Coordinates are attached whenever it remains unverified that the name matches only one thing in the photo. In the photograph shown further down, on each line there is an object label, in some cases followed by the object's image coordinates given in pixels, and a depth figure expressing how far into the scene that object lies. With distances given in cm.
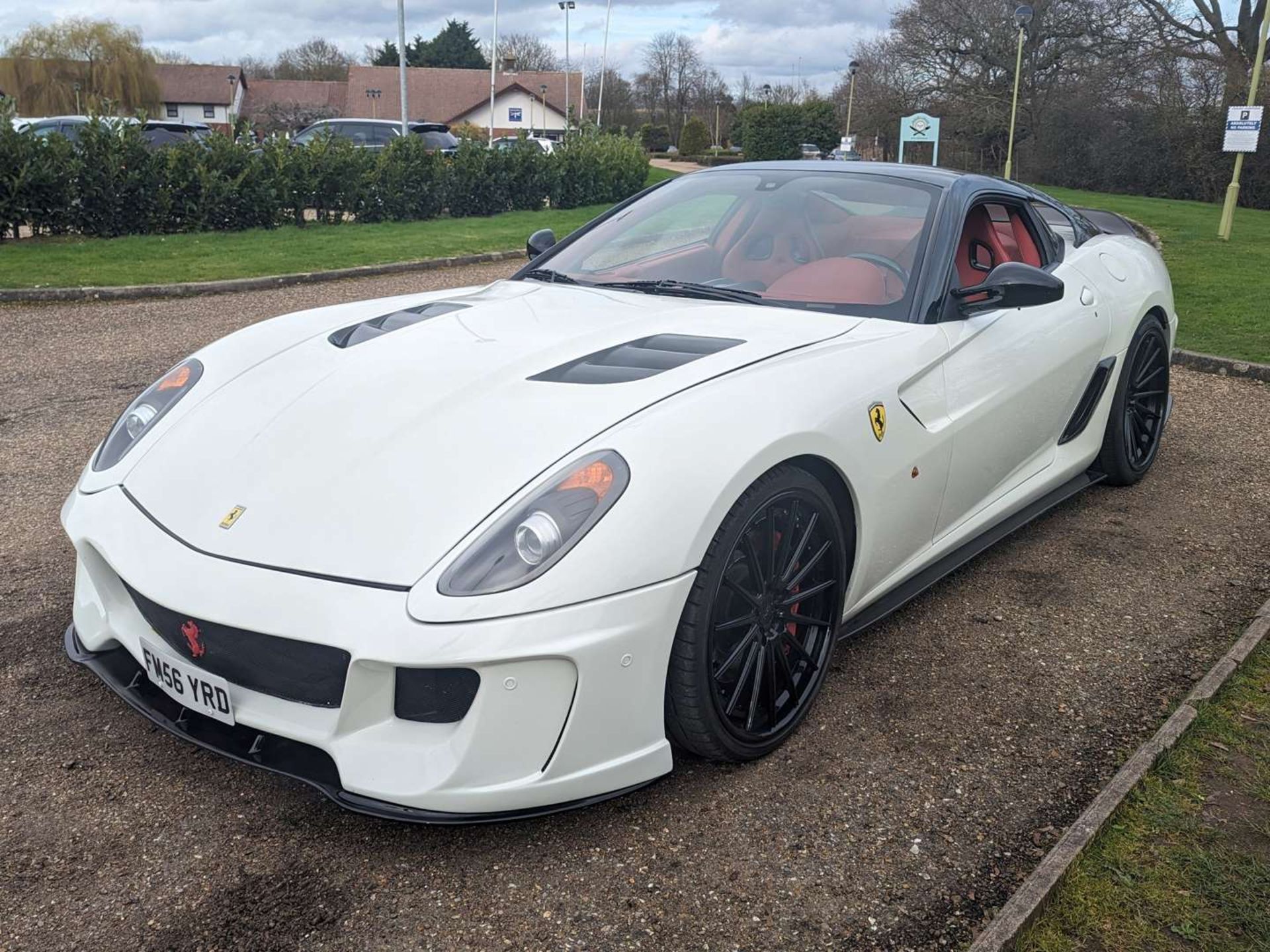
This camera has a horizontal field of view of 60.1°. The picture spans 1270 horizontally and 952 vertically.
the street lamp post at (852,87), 3722
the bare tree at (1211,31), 3033
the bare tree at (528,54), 8894
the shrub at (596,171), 1781
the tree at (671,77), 7688
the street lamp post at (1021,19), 2423
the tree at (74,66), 5428
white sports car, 218
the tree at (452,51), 8994
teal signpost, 2742
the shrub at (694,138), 5459
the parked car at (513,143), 1730
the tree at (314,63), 8381
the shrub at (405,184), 1502
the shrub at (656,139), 6269
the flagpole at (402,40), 2472
